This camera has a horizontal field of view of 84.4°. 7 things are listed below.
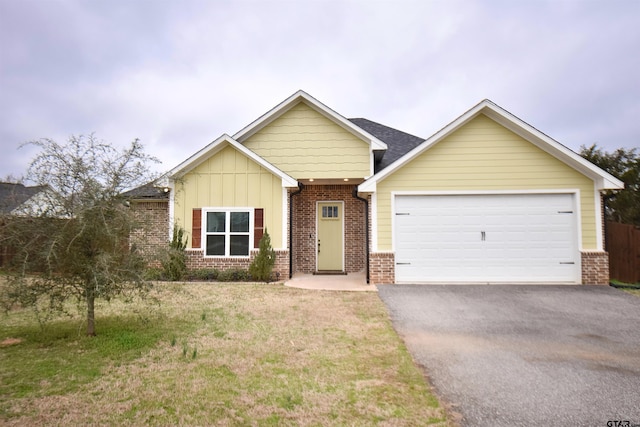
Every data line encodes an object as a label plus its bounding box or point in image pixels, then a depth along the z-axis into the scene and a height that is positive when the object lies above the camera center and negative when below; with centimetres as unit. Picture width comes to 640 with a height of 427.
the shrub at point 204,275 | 1096 -122
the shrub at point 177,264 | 1053 -86
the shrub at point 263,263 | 1078 -85
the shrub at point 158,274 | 999 -115
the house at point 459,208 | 982 +79
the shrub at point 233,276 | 1086 -125
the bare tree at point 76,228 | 469 +10
